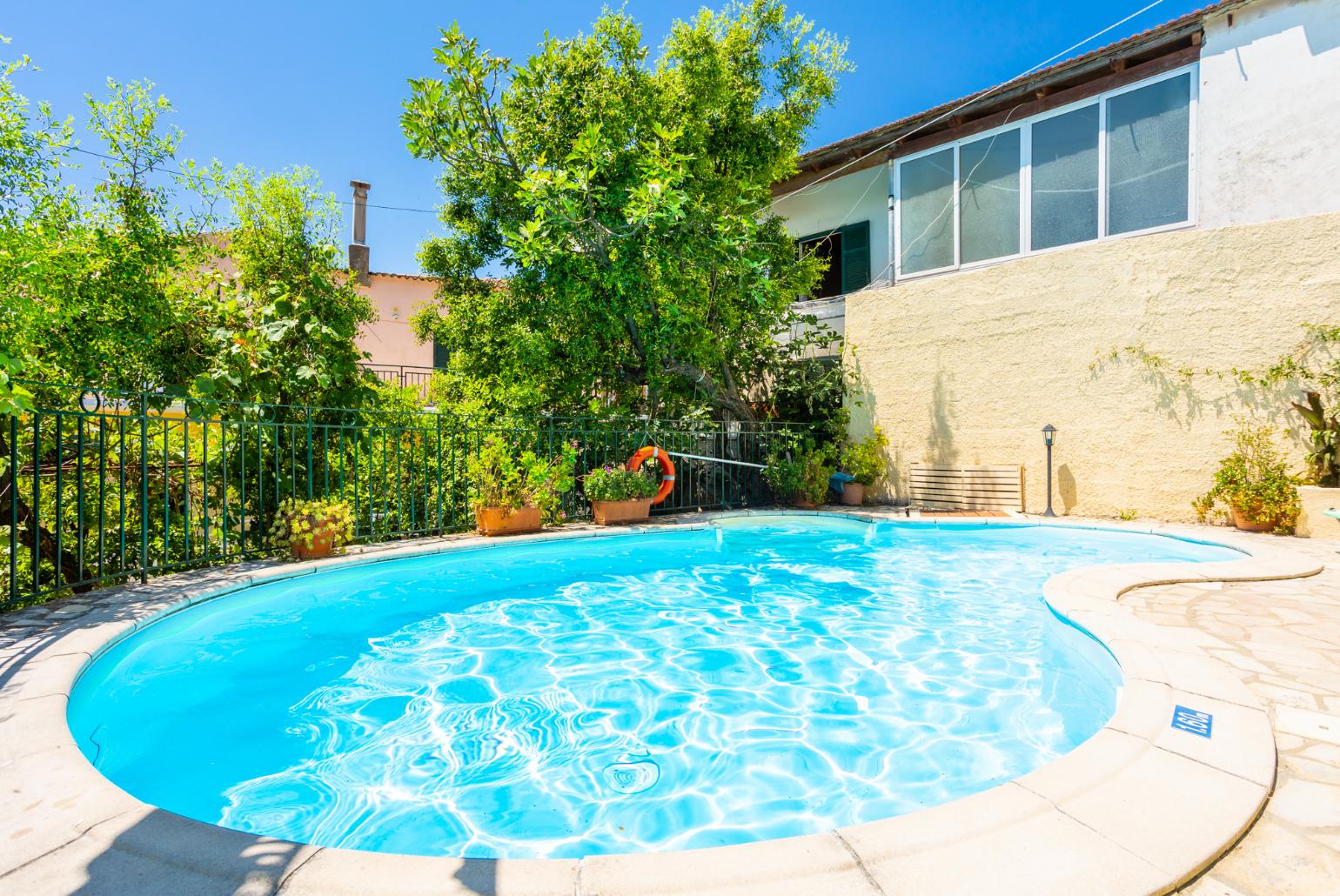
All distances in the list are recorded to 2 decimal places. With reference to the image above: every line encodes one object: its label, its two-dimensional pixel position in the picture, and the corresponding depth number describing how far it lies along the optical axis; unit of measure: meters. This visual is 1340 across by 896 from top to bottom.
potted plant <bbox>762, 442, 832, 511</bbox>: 10.24
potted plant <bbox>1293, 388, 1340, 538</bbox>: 6.68
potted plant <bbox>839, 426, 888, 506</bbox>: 10.50
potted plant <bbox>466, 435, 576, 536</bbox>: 7.34
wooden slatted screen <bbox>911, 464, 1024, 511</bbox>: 9.41
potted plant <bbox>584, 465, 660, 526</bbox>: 8.23
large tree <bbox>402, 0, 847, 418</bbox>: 8.16
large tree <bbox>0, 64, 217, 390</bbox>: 4.71
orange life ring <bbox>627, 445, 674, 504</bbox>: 8.88
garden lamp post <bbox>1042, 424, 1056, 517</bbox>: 8.84
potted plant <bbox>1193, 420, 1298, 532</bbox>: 7.02
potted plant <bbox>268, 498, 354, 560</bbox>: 5.80
